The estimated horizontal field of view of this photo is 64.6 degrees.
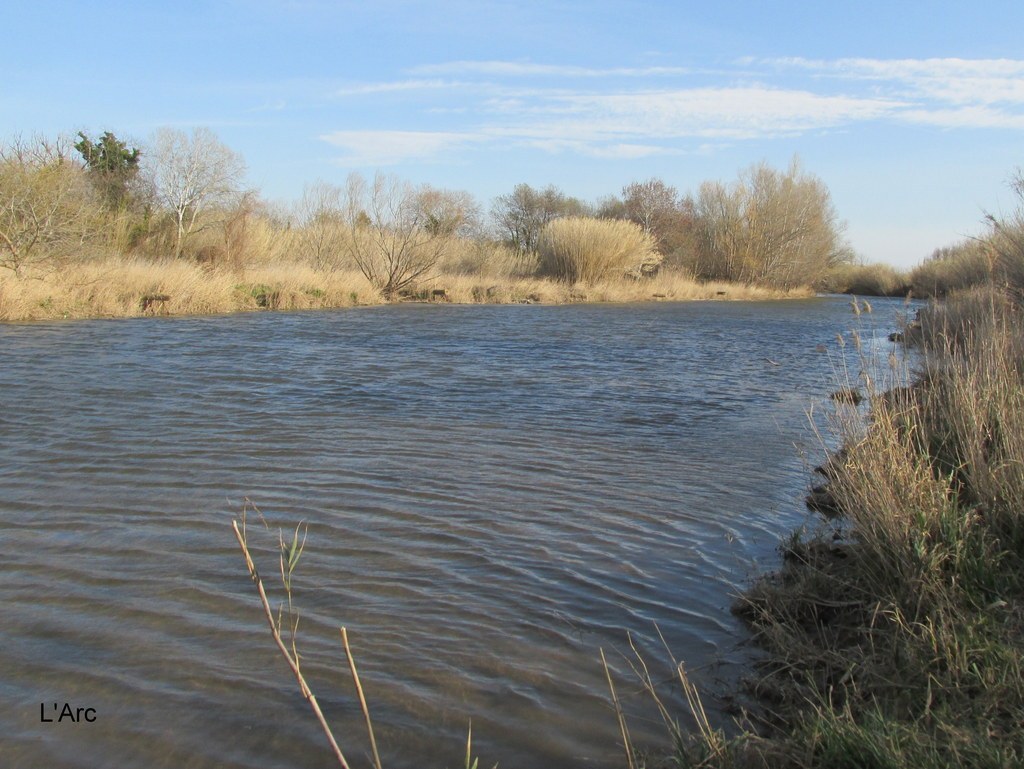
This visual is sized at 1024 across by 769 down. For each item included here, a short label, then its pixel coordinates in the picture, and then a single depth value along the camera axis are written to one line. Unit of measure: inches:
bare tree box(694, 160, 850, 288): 1819.6
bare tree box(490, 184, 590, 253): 2492.6
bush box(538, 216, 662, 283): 1517.0
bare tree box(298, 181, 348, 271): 1274.6
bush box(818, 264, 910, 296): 2007.5
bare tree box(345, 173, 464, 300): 1193.4
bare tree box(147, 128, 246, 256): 1494.8
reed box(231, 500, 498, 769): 55.1
